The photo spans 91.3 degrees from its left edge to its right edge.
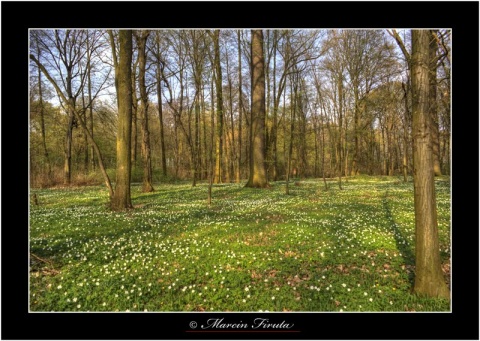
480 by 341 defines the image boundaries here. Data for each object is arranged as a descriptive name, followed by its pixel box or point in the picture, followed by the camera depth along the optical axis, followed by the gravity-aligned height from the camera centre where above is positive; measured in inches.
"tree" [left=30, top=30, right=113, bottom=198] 304.9 +244.9
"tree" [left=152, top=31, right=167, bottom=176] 1003.6 +269.2
